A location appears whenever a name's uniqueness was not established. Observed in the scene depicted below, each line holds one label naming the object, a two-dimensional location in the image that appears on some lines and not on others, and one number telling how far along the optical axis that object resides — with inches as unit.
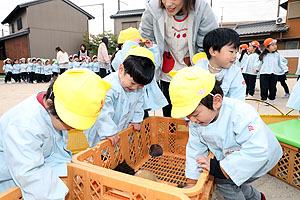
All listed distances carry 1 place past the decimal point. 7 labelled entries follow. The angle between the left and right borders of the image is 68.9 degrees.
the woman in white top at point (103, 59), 218.7
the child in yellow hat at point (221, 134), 38.4
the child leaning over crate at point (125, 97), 56.4
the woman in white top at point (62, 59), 353.1
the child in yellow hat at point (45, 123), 32.2
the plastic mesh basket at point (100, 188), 29.9
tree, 652.1
